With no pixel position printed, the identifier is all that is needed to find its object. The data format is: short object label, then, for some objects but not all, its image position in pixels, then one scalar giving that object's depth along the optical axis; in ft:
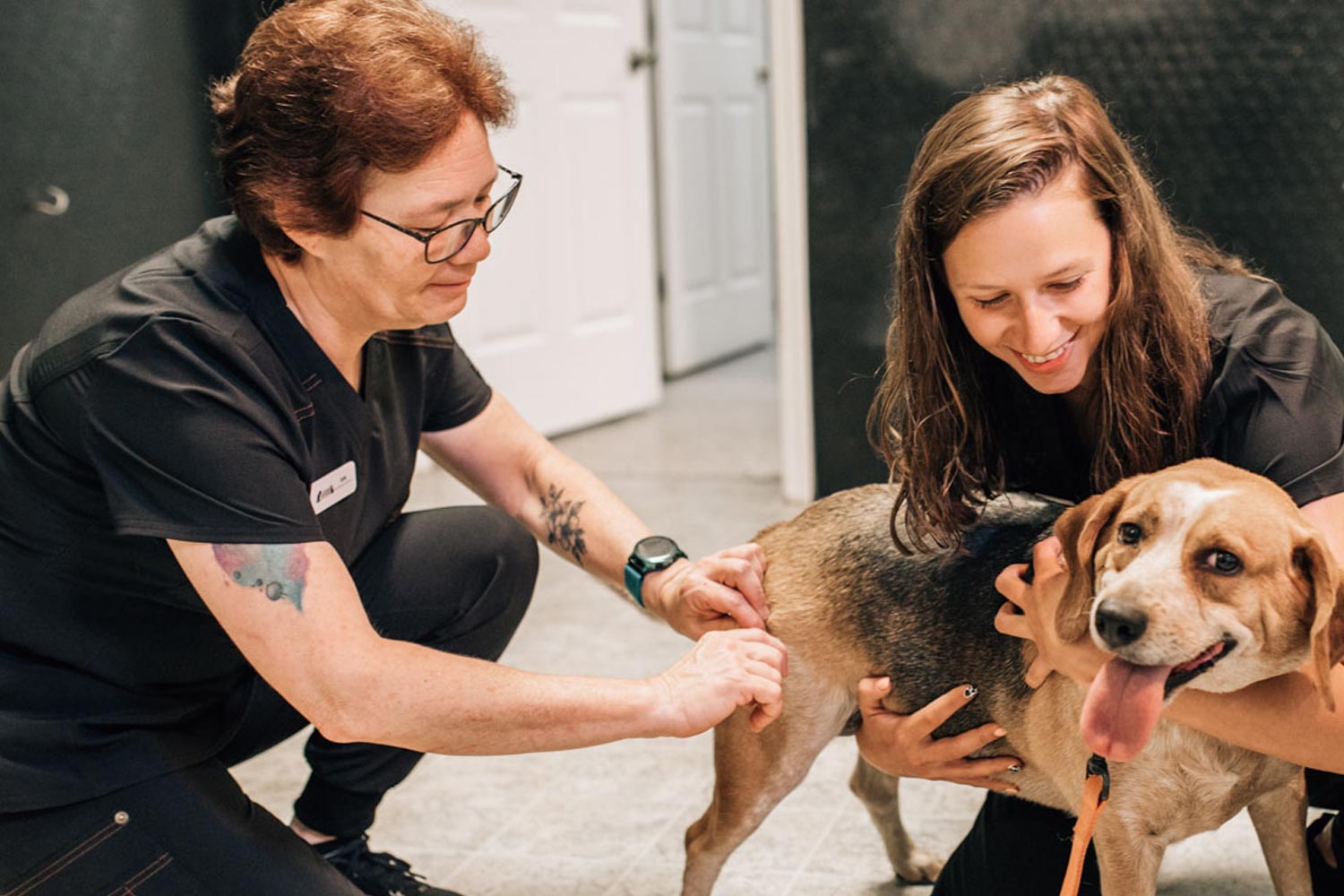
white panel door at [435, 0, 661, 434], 17.19
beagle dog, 4.80
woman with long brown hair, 5.49
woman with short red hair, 5.41
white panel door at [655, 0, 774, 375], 20.74
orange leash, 5.48
